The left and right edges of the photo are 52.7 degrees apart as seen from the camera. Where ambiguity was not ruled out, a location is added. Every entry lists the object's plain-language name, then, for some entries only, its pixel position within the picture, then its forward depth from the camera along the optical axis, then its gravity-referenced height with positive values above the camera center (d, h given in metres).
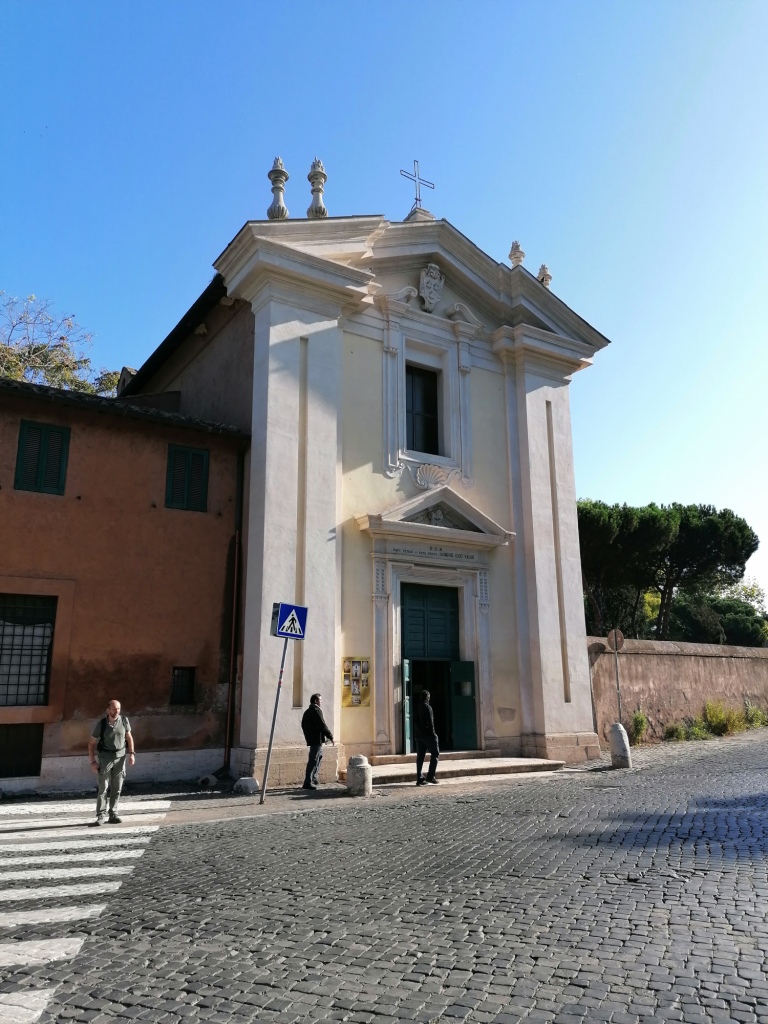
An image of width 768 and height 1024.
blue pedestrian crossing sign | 11.21 +1.12
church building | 13.35 +4.34
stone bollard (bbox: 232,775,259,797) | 11.37 -1.24
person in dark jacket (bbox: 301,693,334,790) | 11.89 -0.49
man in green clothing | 9.16 -0.62
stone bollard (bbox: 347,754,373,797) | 11.33 -1.11
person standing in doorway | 12.28 -0.49
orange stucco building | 11.57 +1.81
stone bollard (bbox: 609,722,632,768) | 14.78 -0.97
